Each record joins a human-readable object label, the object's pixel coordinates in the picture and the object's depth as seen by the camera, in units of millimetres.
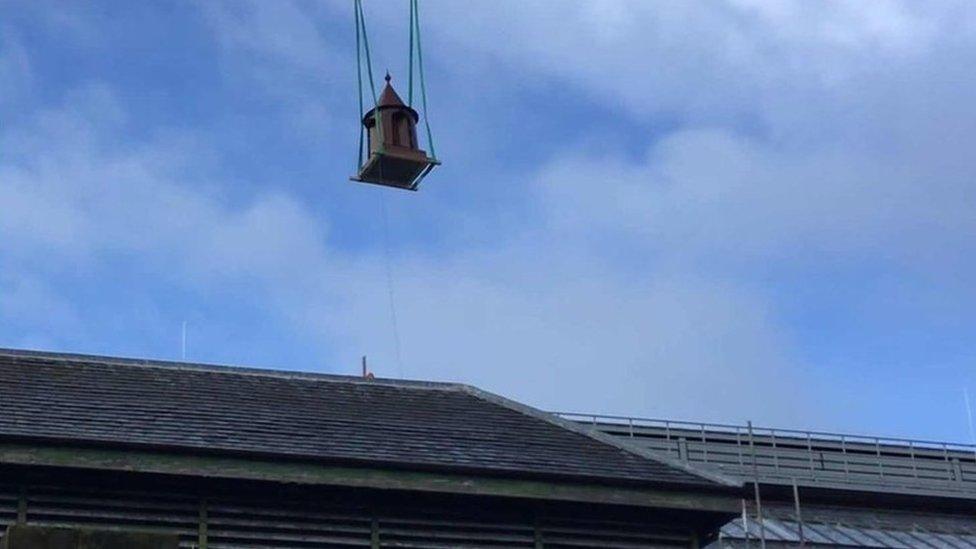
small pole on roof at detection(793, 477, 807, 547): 22688
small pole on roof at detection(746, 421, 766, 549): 20994
